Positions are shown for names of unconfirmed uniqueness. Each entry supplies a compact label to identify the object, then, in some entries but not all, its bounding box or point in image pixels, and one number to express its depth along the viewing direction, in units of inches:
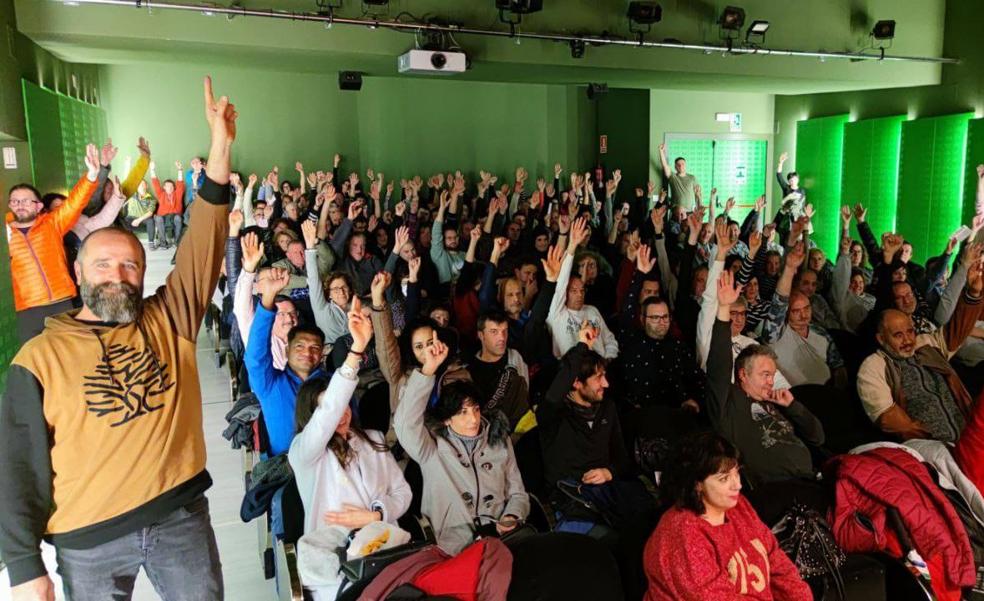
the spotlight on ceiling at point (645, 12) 272.7
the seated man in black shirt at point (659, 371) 156.3
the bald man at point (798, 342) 169.5
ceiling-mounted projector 251.8
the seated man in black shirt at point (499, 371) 141.0
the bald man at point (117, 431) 69.2
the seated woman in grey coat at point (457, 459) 110.8
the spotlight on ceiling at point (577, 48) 272.5
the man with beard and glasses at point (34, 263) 165.5
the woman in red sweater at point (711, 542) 88.3
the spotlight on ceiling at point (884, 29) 313.9
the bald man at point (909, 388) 139.6
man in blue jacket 124.3
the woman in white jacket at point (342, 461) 97.7
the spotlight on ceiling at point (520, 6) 252.7
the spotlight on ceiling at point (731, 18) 285.3
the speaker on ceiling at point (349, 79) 301.4
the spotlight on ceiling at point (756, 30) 292.7
